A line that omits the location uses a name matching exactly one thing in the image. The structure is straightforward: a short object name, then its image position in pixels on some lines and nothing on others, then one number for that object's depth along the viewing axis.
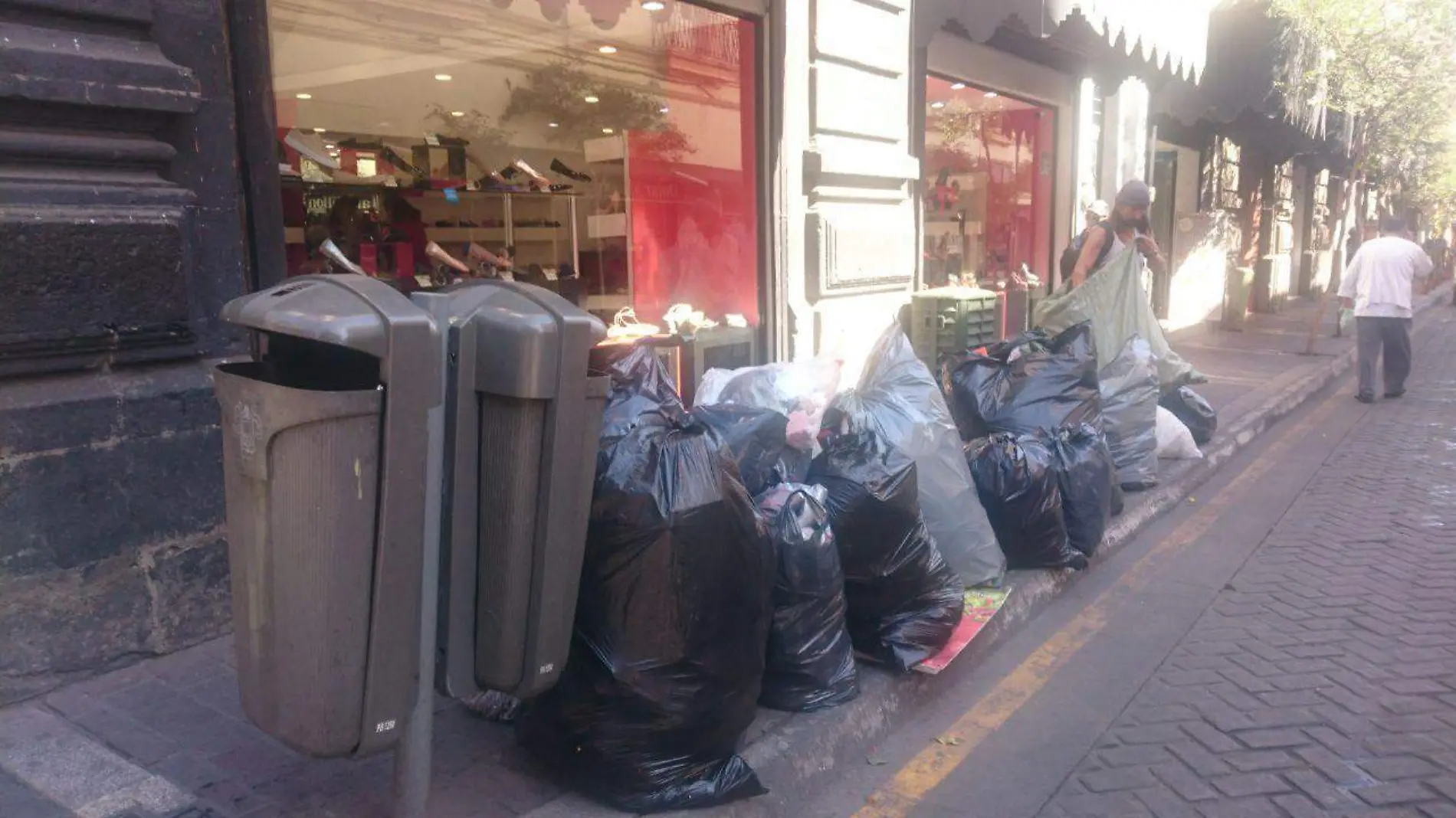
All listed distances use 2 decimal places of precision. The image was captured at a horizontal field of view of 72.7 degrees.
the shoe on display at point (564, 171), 6.47
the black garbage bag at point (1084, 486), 4.39
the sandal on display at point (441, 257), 5.53
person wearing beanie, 6.24
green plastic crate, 7.43
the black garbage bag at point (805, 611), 2.96
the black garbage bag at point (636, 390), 2.67
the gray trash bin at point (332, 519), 1.83
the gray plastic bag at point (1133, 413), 5.58
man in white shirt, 9.22
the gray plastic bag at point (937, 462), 3.79
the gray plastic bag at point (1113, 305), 5.96
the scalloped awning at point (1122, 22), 6.70
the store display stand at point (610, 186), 6.50
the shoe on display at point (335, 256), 3.62
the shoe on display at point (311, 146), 4.88
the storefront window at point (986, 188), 9.03
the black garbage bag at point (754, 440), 3.22
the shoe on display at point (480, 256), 5.81
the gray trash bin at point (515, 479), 2.05
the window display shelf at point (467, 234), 5.81
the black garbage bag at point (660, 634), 2.42
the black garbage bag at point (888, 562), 3.30
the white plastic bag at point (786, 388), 3.82
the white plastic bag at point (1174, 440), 6.26
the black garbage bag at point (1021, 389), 4.76
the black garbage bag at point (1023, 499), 4.13
